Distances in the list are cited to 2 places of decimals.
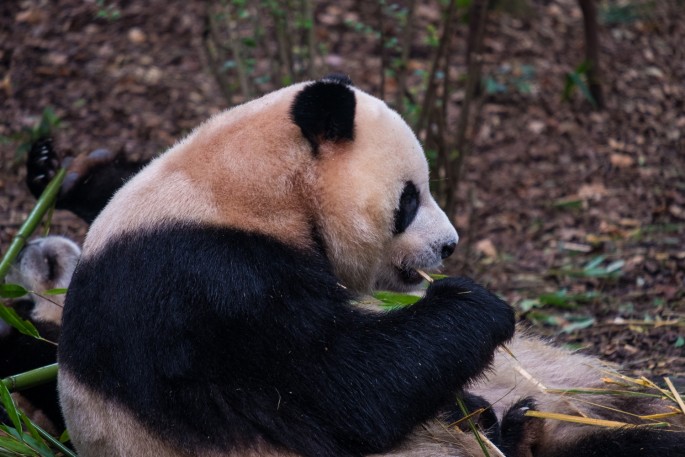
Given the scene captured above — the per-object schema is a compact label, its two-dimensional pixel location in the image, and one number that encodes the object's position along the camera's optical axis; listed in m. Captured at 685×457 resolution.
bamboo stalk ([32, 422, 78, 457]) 7.05
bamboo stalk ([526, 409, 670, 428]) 6.64
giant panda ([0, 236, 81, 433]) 8.07
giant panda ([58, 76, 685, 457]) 5.78
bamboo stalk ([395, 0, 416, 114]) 11.41
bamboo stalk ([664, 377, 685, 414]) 6.77
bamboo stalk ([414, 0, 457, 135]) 10.70
